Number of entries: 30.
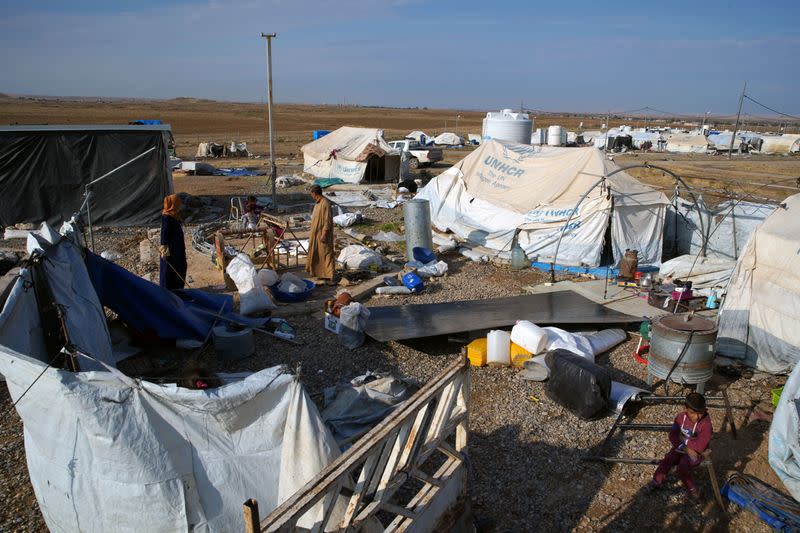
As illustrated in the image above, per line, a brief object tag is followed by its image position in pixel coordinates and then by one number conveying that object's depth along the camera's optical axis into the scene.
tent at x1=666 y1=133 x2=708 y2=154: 42.84
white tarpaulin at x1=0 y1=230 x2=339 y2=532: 3.02
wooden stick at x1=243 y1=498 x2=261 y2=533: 2.12
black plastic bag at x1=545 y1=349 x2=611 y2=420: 5.78
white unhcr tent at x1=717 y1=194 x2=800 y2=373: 6.94
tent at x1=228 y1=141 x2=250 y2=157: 32.09
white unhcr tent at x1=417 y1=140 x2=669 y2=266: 11.40
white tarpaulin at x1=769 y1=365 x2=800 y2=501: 4.75
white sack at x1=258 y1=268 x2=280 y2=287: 9.12
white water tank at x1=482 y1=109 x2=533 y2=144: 25.03
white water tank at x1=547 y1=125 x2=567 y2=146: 38.31
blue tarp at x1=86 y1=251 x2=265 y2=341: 6.62
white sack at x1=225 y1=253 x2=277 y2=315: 8.15
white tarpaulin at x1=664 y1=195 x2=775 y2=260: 11.02
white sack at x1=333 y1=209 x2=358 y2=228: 14.89
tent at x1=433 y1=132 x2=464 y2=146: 43.53
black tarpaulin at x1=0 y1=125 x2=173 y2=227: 13.91
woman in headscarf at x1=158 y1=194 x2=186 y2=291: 7.89
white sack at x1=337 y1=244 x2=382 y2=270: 10.70
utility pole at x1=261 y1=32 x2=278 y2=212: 15.09
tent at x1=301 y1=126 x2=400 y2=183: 22.47
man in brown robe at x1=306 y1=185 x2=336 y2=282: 9.65
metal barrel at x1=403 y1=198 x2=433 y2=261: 11.53
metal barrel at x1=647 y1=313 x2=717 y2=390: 6.15
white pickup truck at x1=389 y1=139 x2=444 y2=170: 28.83
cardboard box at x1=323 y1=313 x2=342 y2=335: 7.76
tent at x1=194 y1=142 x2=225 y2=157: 31.62
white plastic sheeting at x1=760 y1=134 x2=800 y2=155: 41.39
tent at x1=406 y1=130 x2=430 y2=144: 38.97
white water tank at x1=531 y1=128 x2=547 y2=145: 39.31
